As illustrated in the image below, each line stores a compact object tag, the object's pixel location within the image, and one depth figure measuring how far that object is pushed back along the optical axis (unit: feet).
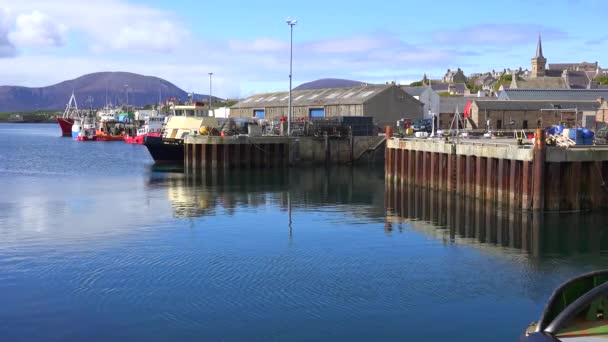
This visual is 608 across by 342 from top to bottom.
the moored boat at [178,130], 218.18
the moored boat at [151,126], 325.95
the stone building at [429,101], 320.09
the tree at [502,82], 601.46
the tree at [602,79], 527.64
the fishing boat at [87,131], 423.23
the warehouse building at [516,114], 282.77
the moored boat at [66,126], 507.30
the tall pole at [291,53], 196.34
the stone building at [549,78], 428.56
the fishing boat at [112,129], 419.95
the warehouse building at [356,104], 275.39
